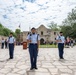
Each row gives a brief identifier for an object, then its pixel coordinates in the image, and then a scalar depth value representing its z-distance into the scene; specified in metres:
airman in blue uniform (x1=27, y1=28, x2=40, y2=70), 3.43
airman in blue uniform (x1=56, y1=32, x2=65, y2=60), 5.03
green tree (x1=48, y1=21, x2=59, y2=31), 37.21
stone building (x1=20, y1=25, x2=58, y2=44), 35.55
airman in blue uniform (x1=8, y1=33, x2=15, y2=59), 5.05
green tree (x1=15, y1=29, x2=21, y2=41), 42.74
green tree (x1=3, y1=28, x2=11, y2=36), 42.62
